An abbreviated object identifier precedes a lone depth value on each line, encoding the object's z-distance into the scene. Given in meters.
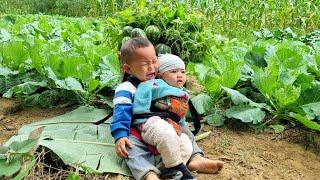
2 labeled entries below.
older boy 1.76
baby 1.74
